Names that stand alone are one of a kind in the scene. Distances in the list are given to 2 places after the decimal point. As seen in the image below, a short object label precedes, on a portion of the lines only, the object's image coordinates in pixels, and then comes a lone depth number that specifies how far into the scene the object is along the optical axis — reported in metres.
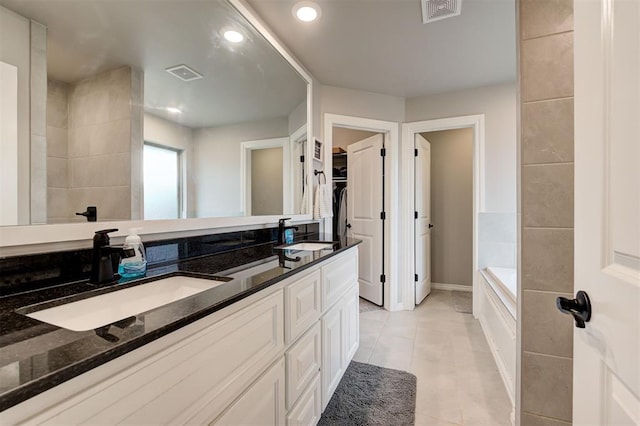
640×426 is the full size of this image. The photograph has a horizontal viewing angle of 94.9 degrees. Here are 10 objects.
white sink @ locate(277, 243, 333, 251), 2.10
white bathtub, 1.88
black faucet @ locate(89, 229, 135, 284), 0.94
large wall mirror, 0.87
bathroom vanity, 0.47
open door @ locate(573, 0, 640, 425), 0.51
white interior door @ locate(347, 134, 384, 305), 3.43
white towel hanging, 2.72
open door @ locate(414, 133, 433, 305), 3.47
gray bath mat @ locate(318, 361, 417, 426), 1.61
